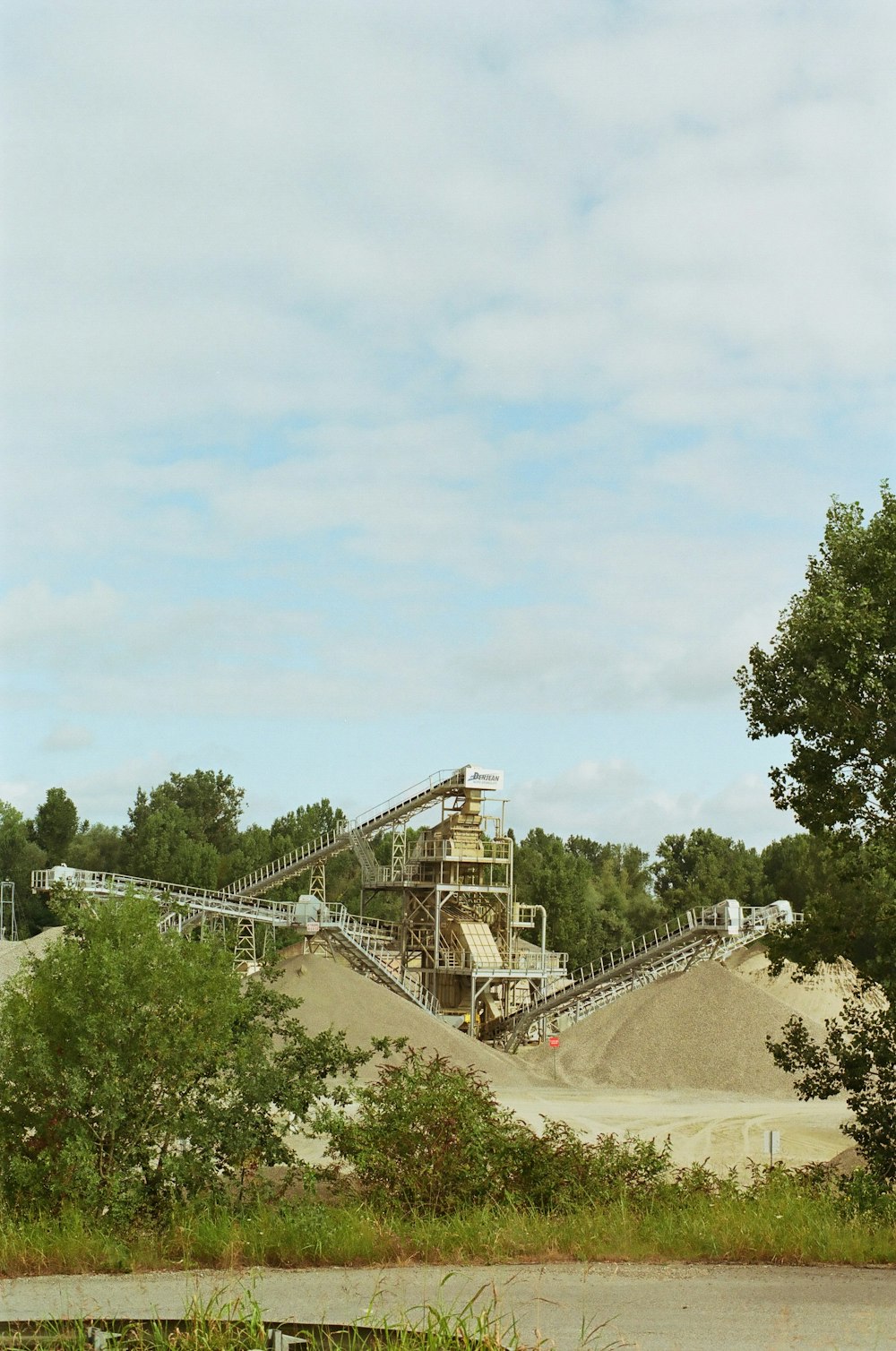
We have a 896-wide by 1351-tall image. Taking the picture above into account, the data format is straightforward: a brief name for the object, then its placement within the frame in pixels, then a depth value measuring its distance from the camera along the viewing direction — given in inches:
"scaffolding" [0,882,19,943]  3166.8
